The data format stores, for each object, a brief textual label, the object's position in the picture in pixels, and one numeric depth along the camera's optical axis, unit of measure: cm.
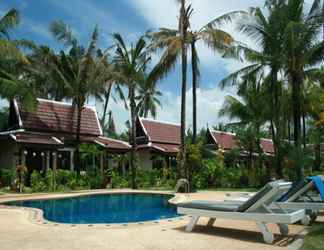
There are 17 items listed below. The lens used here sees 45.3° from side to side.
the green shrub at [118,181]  2259
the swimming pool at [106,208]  1140
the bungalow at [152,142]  2817
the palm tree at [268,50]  1858
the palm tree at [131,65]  2042
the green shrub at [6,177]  1983
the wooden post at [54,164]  2035
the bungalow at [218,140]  3462
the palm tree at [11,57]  1558
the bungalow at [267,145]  4199
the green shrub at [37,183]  1952
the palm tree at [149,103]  3784
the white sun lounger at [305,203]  825
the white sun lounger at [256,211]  660
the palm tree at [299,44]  1708
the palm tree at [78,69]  2167
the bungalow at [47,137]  2128
